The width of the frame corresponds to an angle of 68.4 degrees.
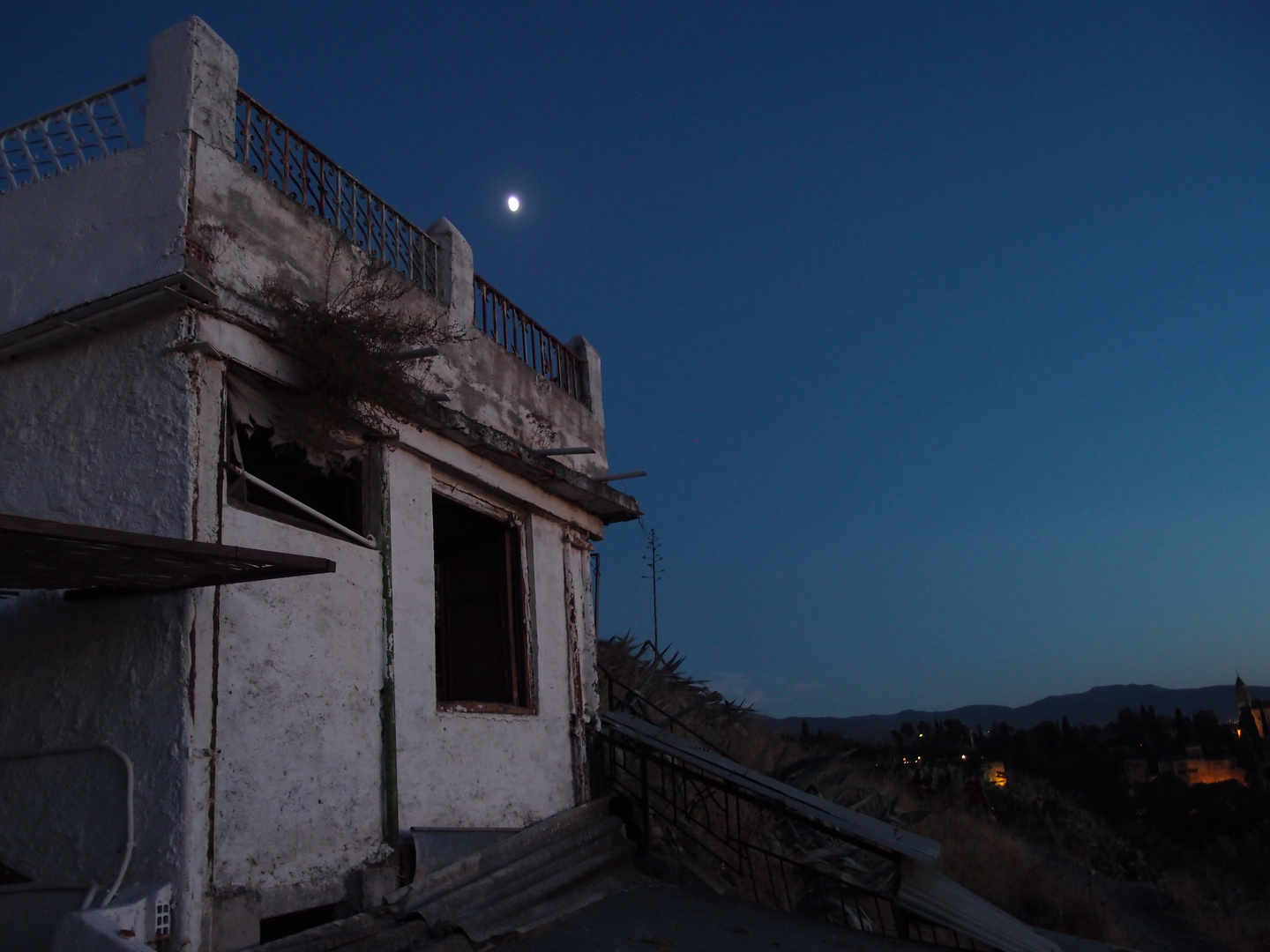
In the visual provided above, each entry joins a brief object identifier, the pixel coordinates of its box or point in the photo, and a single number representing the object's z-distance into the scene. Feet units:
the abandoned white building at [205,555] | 15.05
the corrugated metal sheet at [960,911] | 22.97
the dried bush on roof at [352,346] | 18.75
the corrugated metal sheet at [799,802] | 23.91
